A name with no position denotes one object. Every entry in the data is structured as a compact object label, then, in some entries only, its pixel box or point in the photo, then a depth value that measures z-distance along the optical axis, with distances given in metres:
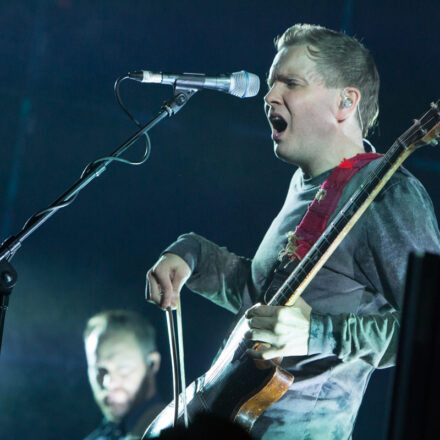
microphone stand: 3.91
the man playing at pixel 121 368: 4.49
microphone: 4.03
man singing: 3.90
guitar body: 3.91
